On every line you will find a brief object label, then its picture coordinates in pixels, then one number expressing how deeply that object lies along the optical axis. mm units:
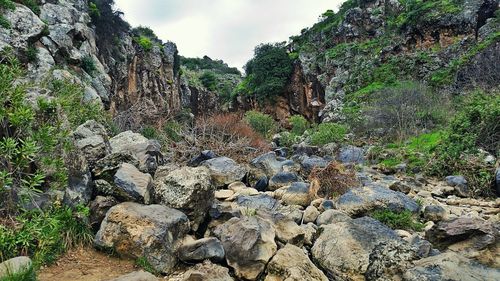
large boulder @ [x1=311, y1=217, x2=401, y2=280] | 4512
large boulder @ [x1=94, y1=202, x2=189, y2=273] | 4562
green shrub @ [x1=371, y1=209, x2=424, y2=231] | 6449
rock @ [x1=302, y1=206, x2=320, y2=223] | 6594
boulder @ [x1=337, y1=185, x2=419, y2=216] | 7031
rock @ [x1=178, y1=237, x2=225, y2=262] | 4621
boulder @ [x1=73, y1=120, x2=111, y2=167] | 6125
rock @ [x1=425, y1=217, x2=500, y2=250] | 4465
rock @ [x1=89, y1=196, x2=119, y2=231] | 5211
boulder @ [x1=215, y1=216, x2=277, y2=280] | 4516
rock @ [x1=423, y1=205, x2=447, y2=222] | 7035
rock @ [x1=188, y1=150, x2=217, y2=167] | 11155
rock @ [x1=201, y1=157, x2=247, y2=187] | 9430
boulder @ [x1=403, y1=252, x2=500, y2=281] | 3635
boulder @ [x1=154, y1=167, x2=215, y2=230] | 5551
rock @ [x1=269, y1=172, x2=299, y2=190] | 9388
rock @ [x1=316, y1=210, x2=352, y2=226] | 6110
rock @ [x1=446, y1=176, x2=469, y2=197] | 9445
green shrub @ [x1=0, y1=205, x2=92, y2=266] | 3904
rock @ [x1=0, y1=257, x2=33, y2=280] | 3360
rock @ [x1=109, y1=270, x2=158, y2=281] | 3641
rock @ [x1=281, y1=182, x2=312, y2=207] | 7895
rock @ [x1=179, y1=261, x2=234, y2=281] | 4046
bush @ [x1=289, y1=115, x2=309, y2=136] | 31961
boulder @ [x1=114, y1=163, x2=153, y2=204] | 5395
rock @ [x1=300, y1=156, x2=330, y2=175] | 11438
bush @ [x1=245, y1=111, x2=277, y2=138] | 30023
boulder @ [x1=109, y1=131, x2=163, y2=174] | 7373
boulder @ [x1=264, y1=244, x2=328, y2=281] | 4286
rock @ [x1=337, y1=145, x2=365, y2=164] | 15209
